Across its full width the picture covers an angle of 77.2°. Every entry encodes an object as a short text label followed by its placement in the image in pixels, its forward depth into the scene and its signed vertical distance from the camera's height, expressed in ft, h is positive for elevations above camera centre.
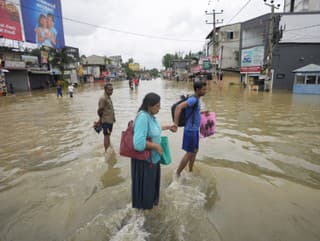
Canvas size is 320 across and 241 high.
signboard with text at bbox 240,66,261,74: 86.54 +4.35
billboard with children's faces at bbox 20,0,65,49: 64.46 +20.34
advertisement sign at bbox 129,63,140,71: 331.77 +23.07
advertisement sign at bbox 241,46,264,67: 89.25 +10.44
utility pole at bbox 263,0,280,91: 60.69 +13.46
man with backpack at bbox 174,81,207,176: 9.79 -2.02
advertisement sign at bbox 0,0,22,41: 56.85 +17.55
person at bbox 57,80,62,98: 60.59 -2.84
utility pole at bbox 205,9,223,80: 94.41 +29.52
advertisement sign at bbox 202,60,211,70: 126.40 +9.40
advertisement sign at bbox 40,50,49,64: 104.42 +12.56
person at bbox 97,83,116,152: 14.21 -2.28
